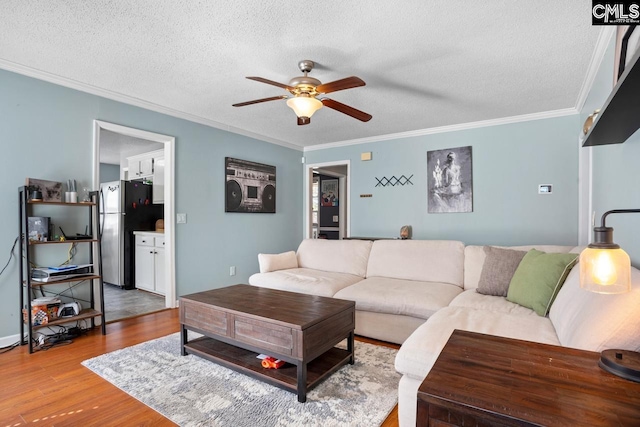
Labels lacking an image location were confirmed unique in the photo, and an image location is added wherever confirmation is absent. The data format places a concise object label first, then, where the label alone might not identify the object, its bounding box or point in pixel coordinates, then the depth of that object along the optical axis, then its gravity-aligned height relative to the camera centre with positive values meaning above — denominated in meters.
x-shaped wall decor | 4.84 +0.43
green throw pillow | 2.11 -0.48
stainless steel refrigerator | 4.91 -0.19
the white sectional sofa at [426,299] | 1.31 -0.67
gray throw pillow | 2.57 -0.50
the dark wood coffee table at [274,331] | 1.92 -0.79
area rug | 1.75 -1.11
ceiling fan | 2.40 +0.89
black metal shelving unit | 2.61 -0.49
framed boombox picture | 4.58 +0.35
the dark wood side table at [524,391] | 0.76 -0.48
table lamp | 0.88 -0.17
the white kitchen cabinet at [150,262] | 4.50 -0.73
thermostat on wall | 3.88 +0.24
